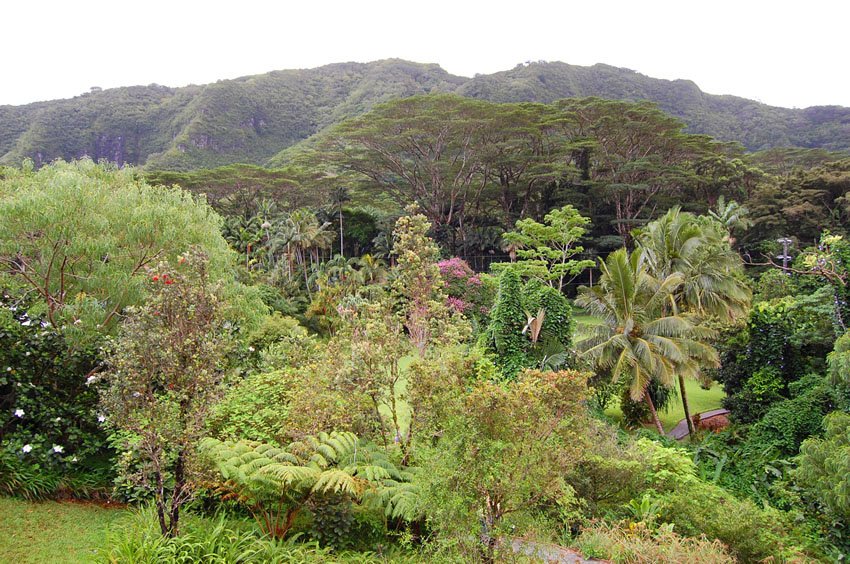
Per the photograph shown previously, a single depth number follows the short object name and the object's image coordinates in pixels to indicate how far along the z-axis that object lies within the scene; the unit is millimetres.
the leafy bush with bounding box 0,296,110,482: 7086
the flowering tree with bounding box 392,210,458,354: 8422
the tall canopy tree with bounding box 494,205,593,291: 25531
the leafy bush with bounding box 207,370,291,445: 7477
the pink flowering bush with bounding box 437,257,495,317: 23609
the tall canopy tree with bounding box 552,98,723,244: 32625
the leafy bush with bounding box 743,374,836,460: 11148
